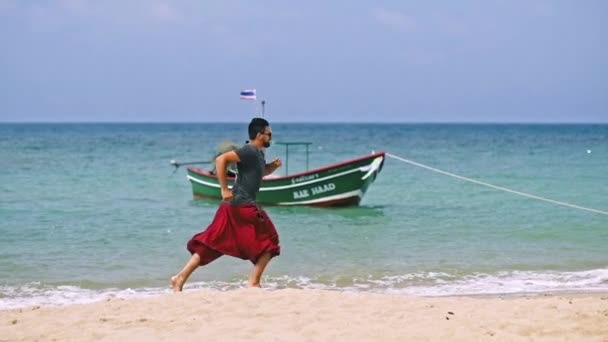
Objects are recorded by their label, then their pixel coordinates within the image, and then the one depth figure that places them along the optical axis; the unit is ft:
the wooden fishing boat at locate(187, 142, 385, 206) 60.08
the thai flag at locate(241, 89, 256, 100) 55.36
